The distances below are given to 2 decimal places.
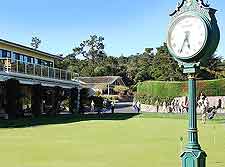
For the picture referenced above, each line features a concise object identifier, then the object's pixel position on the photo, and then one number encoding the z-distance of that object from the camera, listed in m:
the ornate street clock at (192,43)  6.97
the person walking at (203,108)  34.21
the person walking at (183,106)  49.47
